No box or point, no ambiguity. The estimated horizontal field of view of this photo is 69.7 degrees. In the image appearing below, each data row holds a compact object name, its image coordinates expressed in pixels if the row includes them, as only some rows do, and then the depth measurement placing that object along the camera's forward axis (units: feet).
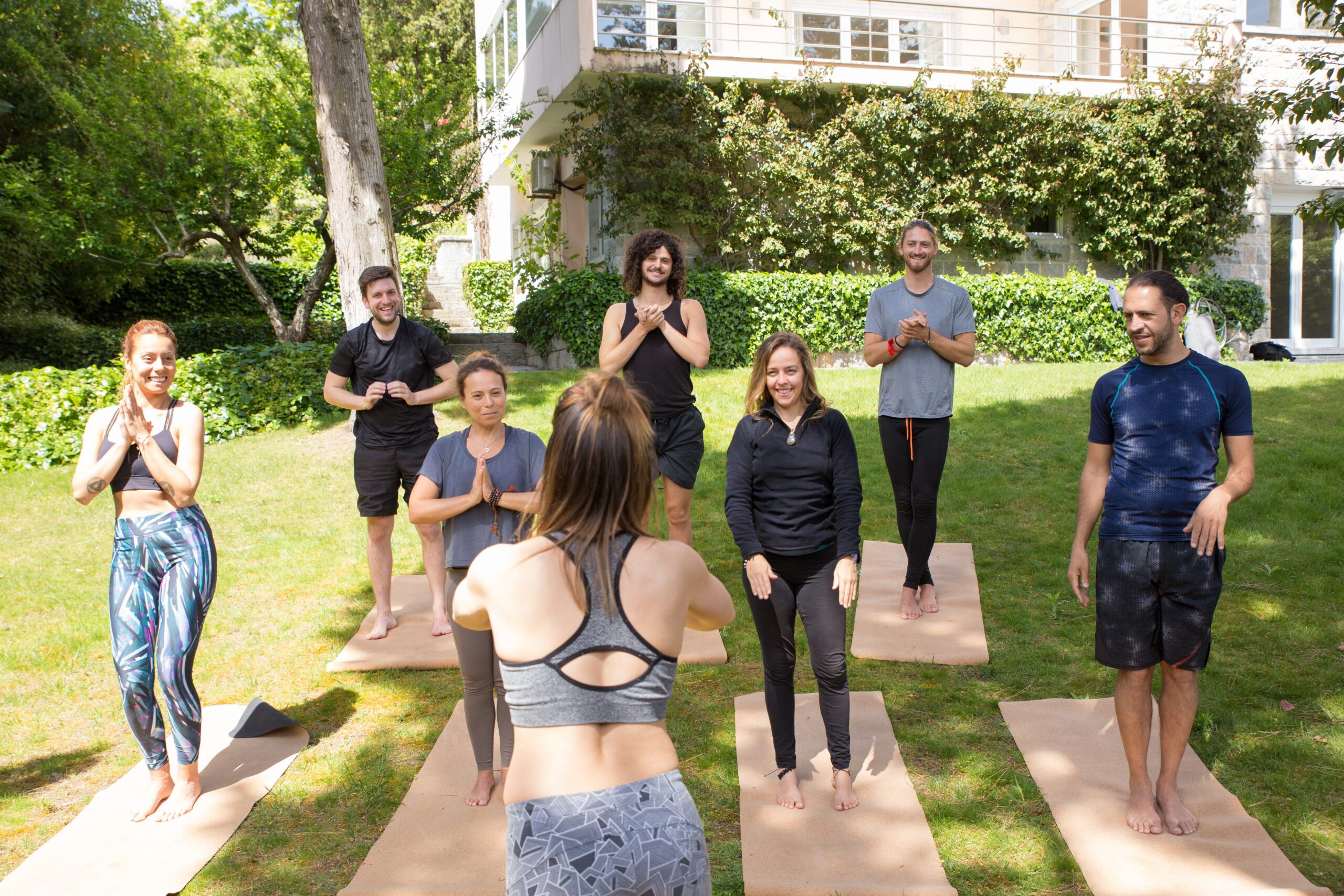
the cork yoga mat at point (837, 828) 10.36
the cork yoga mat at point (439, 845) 10.58
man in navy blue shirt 10.39
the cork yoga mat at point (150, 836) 10.89
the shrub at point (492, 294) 69.00
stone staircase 48.73
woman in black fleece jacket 11.27
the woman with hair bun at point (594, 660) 5.90
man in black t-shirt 16.74
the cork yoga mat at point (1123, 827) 10.11
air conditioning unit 56.54
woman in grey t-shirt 11.74
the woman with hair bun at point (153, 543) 11.73
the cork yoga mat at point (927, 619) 16.10
